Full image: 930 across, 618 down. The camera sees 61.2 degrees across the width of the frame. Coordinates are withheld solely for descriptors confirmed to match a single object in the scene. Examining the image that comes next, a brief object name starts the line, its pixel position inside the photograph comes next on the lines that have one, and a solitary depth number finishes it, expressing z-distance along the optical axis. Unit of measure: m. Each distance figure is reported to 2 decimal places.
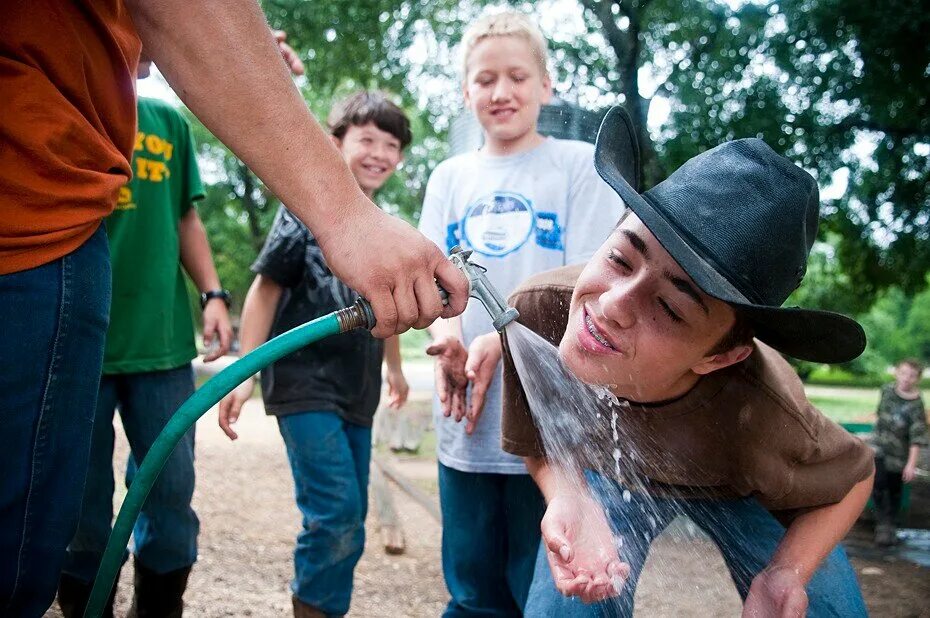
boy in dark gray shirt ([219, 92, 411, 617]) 2.71
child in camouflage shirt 5.80
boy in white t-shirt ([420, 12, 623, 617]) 2.49
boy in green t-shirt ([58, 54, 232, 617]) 2.58
